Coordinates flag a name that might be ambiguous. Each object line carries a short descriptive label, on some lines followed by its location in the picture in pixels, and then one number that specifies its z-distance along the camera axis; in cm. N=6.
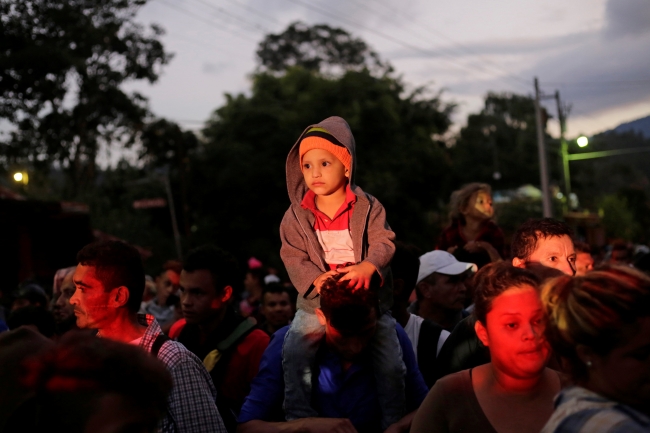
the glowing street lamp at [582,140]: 2811
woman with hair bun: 206
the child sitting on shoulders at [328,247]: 370
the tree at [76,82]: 3023
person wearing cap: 614
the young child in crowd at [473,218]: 786
